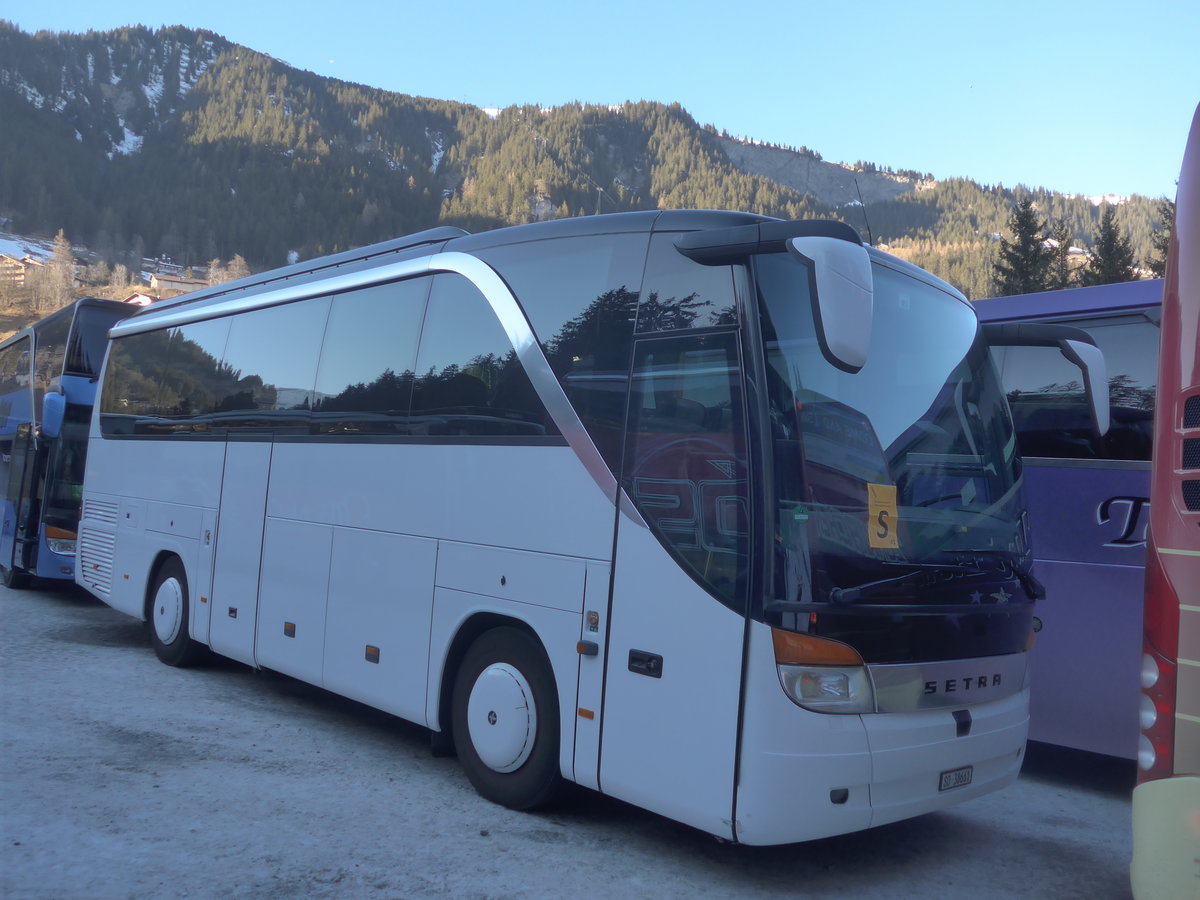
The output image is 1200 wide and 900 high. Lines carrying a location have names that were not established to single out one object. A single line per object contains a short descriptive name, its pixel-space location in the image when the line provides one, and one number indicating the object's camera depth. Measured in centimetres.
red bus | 335
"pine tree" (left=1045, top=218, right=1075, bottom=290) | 5125
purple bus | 611
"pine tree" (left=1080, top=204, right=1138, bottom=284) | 4775
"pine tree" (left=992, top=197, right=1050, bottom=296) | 5203
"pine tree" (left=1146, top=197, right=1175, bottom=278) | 3559
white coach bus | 415
